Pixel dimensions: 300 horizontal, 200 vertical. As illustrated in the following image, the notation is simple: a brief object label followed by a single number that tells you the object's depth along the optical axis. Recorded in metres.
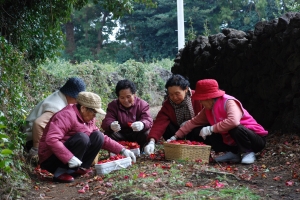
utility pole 21.81
